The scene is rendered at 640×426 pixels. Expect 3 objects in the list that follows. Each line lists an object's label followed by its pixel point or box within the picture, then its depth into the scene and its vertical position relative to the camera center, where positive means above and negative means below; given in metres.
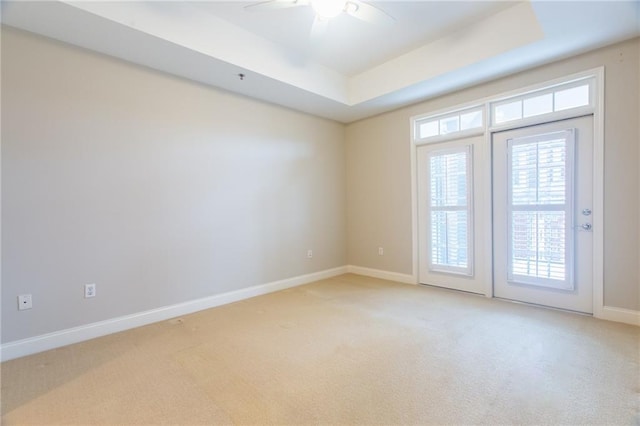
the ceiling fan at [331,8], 2.22 +1.44
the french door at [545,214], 3.04 -0.17
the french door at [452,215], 3.79 -0.20
